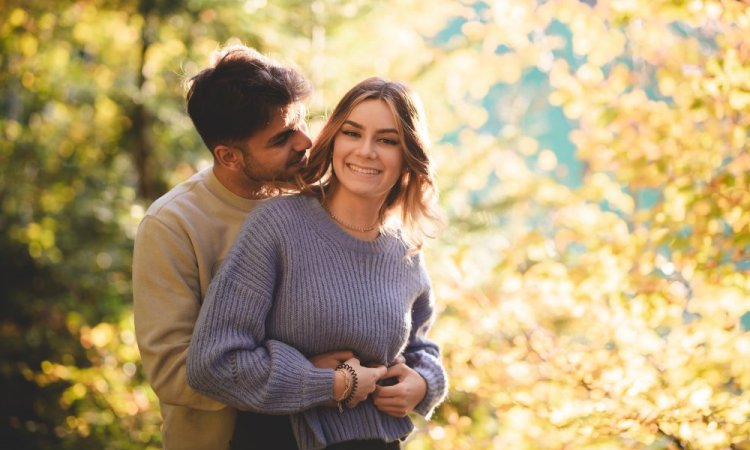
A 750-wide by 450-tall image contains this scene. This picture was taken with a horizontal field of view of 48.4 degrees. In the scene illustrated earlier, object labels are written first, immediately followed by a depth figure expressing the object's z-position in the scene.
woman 2.08
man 2.27
